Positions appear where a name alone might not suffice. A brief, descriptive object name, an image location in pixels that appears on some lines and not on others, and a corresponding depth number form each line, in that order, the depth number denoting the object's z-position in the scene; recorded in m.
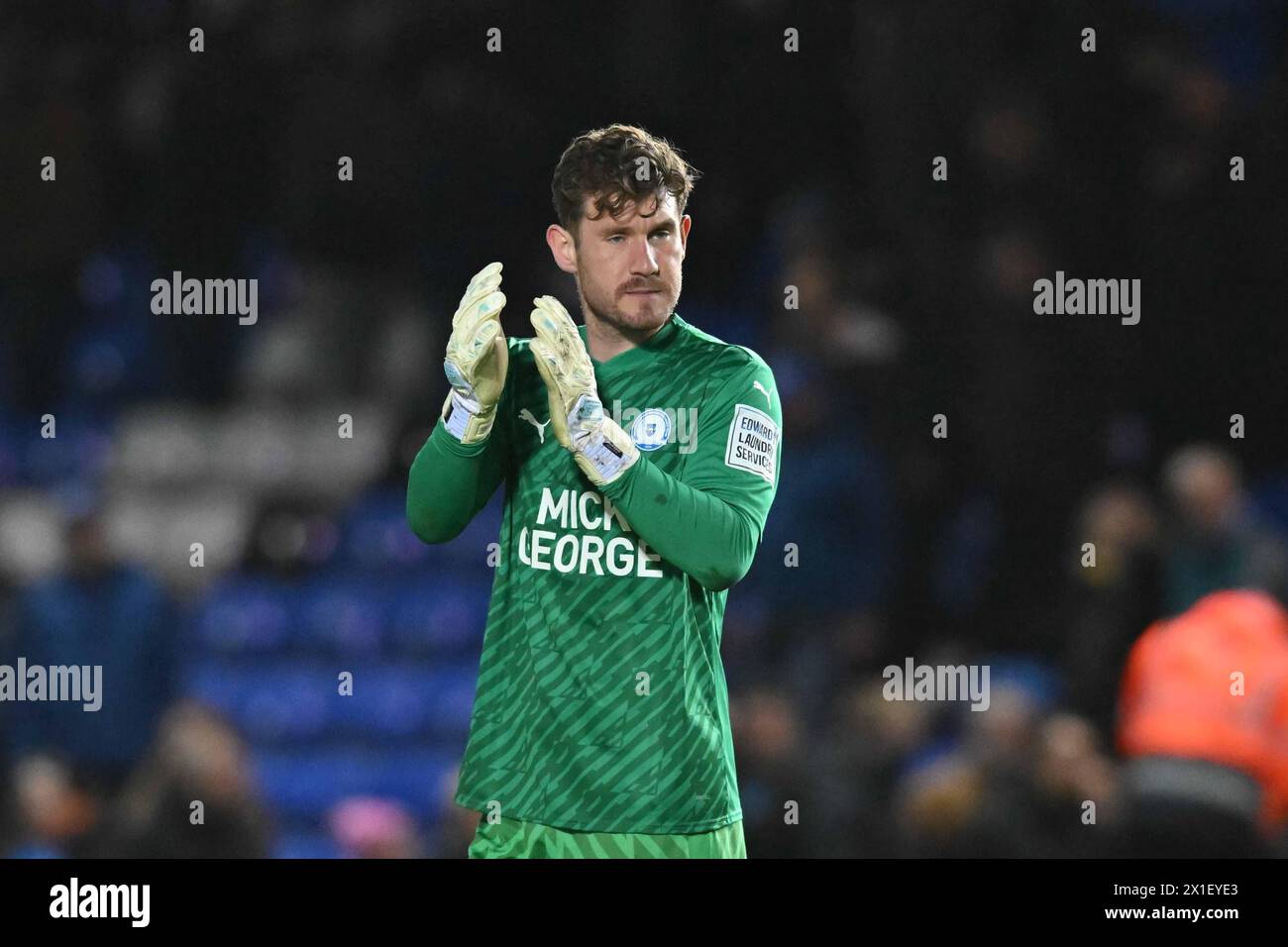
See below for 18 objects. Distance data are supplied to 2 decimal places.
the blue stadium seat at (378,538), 11.30
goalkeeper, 5.25
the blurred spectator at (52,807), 10.25
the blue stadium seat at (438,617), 11.04
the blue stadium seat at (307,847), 10.18
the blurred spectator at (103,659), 10.41
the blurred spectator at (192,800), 9.70
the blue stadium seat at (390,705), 10.77
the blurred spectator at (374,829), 10.18
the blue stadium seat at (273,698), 10.67
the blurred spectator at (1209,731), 9.27
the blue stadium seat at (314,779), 10.45
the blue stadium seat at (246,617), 10.91
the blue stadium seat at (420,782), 10.38
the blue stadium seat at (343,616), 11.12
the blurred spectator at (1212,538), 10.70
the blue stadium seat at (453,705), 10.71
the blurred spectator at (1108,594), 10.64
